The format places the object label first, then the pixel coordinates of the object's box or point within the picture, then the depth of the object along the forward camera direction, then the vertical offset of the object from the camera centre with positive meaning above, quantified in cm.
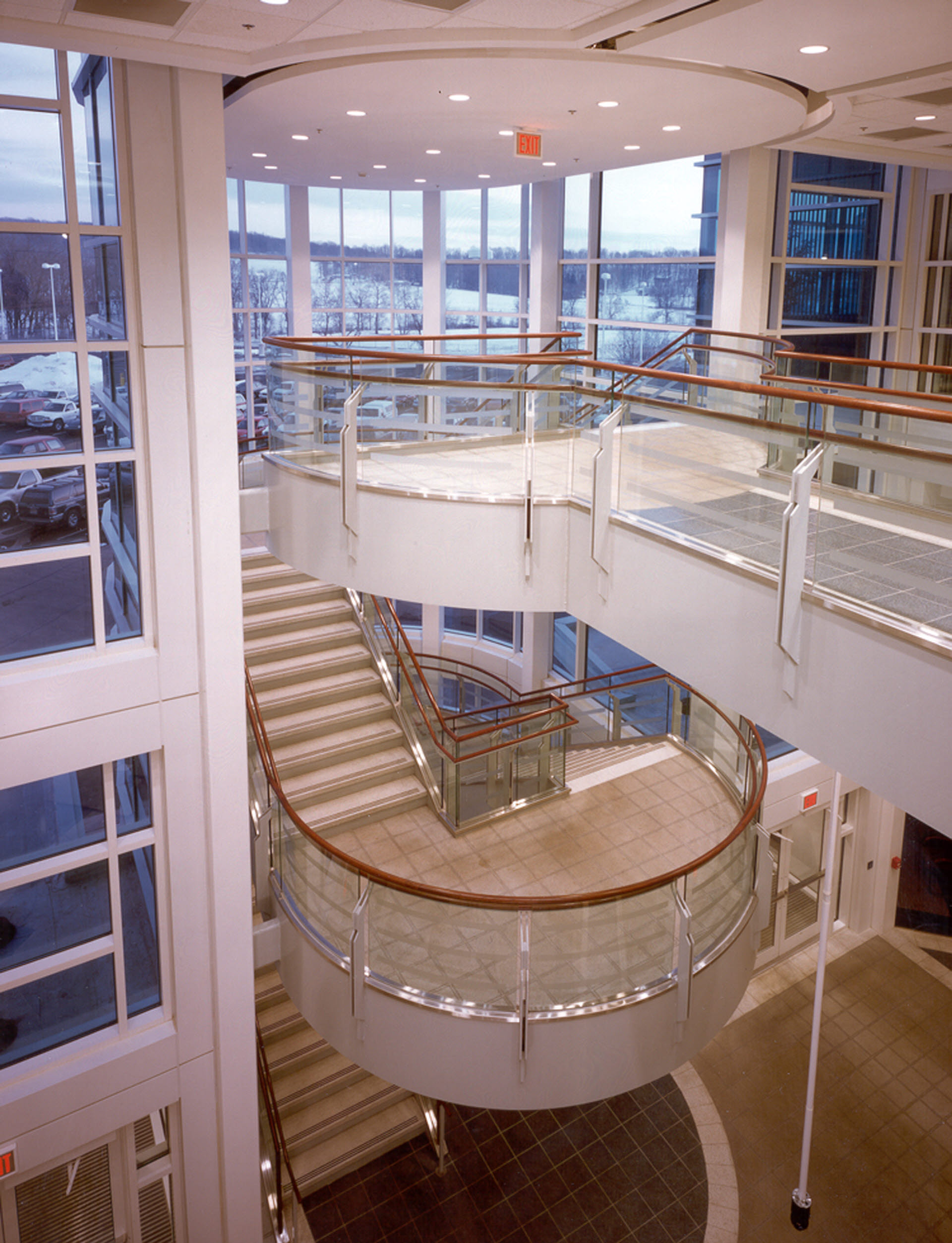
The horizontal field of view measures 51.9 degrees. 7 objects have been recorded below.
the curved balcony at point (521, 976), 686 -421
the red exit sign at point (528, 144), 903 +209
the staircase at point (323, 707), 950 -342
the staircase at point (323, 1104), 874 -655
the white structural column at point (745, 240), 1127 +158
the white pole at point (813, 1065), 852 -610
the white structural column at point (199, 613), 511 -135
